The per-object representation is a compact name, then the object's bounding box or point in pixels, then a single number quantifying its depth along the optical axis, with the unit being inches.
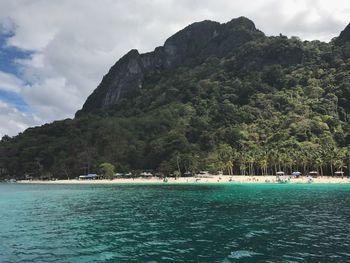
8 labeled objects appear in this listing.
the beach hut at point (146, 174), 6317.9
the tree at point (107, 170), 6314.0
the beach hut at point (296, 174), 4987.7
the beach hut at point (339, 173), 4782.2
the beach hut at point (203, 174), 5736.7
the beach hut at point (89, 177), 6378.0
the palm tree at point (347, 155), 4873.5
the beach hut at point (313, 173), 4993.9
